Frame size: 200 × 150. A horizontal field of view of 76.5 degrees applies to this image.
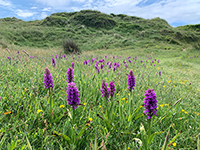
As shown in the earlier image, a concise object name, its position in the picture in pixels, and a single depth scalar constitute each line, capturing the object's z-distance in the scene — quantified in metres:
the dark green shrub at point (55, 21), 29.68
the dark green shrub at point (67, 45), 12.57
